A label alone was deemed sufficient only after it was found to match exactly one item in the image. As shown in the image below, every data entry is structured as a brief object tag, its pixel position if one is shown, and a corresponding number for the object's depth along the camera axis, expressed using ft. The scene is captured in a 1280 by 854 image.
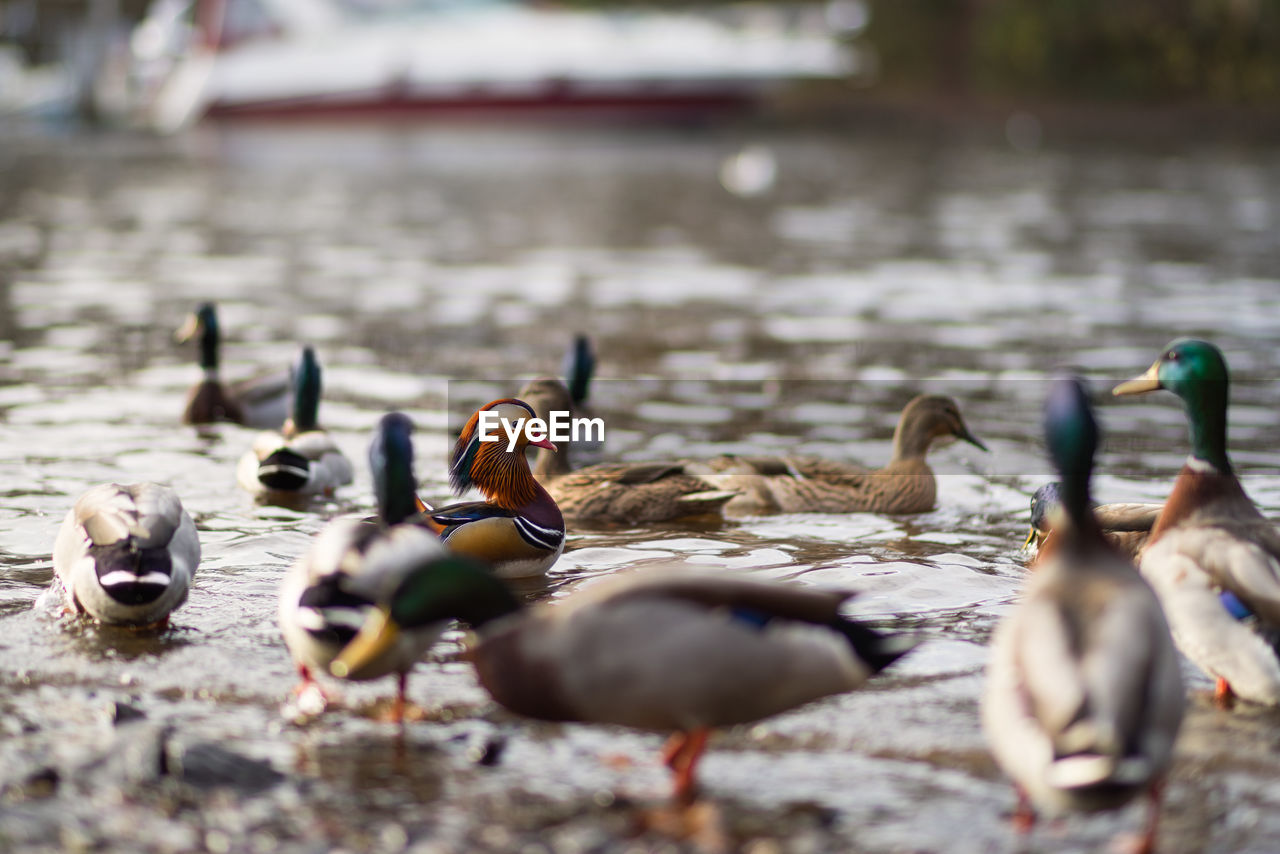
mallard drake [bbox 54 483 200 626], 18.35
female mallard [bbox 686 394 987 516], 27.45
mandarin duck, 21.68
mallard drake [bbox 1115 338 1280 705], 16.20
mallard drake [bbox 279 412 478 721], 15.55
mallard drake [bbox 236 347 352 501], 26.99
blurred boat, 161.27
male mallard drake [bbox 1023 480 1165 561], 21.21
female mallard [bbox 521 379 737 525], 26.55
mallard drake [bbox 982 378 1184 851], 12.11
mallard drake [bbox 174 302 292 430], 33.47
